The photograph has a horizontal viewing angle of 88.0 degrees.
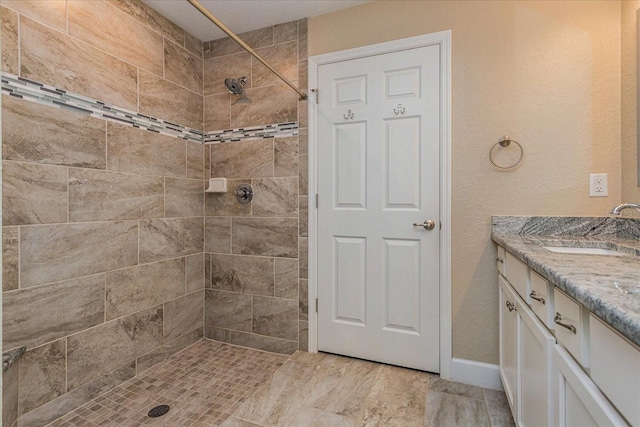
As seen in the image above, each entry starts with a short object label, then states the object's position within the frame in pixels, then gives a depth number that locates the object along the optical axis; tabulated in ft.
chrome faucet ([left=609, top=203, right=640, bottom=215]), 4.47
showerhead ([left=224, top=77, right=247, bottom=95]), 8.07
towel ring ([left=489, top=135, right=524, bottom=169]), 6.36
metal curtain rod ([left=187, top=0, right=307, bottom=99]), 4.79
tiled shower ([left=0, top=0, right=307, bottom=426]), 5.45
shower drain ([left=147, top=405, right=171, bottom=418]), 5.91
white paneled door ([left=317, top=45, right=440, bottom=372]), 6.97
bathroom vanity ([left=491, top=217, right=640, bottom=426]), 2.37
